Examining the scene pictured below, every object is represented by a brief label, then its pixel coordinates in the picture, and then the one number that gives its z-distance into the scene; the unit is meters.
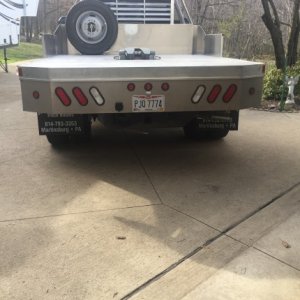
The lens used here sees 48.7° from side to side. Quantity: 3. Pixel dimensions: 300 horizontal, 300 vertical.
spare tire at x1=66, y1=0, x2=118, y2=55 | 4.32
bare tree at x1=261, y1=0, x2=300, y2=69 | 7.51
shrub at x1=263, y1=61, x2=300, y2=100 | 6.88
